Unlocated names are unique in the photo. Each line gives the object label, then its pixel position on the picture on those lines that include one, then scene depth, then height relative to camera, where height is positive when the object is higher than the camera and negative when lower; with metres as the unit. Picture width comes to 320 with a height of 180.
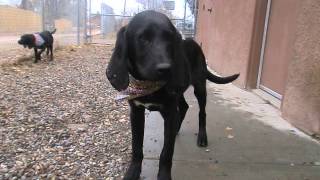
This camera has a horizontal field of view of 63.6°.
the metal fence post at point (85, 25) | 11.19 +0.27
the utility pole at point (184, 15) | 12.16 +0.94
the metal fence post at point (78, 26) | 10.48 +0.21
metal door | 3.77 -0.08
